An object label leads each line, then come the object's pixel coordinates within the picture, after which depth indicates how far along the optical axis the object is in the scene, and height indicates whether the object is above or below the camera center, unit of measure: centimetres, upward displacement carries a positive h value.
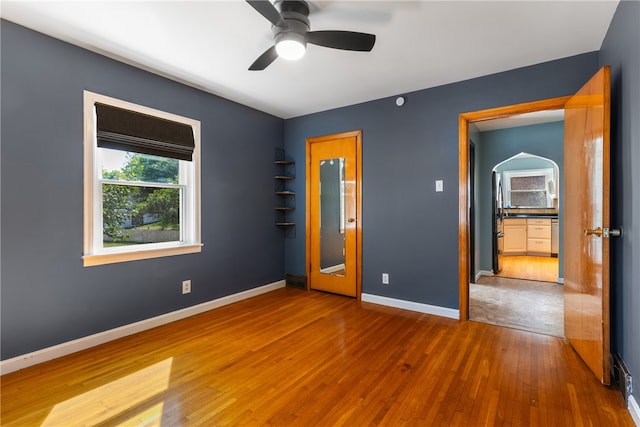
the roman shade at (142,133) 262 +75
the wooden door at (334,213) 395 -1
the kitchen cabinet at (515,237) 712 -61
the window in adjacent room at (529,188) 711 +56
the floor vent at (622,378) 176 -102
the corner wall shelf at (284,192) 446 +30
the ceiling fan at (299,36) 190 +114
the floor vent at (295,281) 441 -101
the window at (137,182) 258 +30
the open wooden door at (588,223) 191 -8
